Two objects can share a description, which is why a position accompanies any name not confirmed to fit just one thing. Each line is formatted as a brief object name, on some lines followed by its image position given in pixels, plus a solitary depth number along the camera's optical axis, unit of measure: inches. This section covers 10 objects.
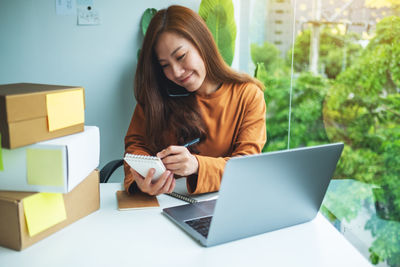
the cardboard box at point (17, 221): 33.0
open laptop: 30.6
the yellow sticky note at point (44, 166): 34.7
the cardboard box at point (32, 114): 32.6
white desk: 31.4
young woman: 55.7
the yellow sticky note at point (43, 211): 33.9
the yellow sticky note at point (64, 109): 36.1
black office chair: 59.6
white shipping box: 34.7
